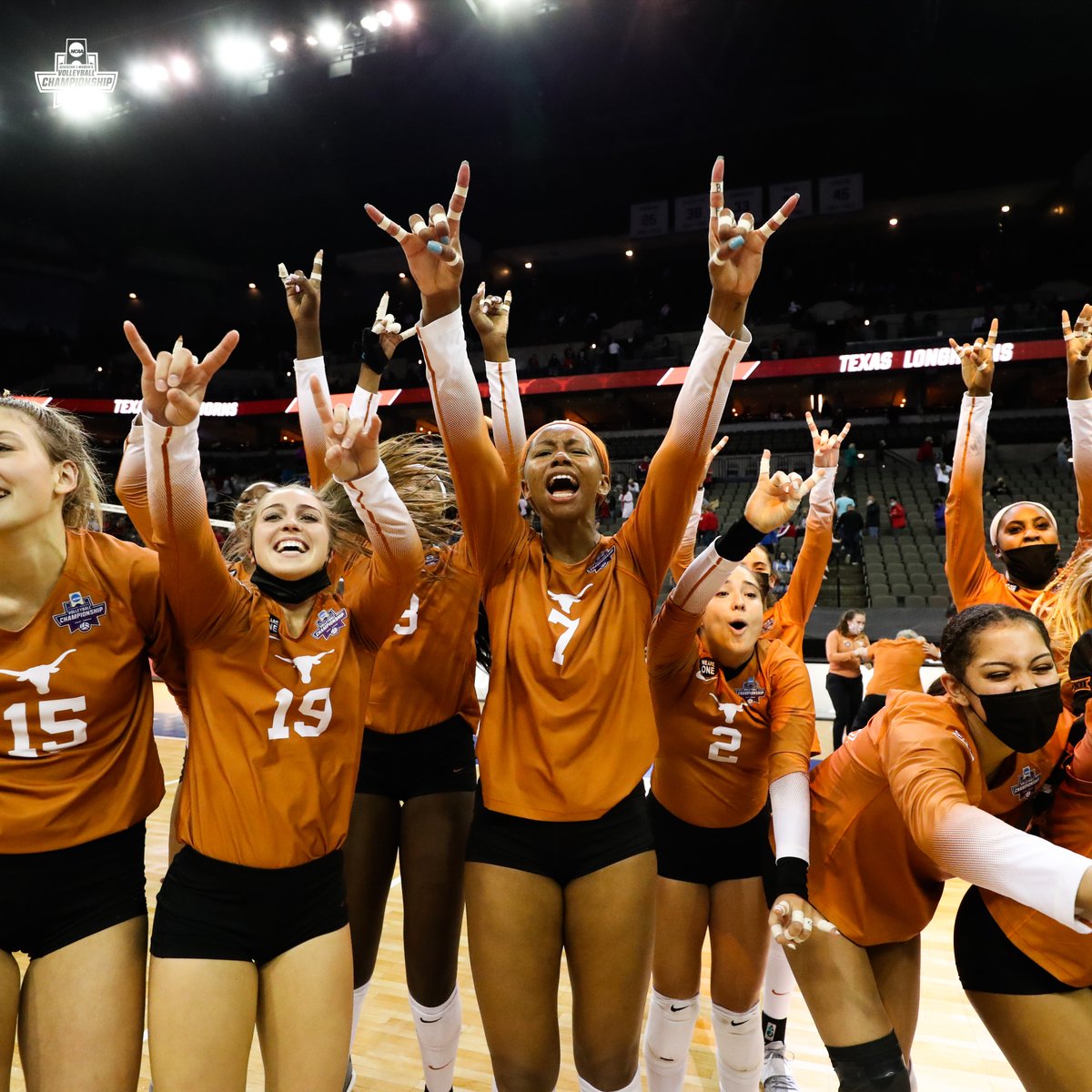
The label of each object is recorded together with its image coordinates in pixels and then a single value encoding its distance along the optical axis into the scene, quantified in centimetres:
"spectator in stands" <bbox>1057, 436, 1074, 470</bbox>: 1600
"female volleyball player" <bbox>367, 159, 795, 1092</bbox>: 190
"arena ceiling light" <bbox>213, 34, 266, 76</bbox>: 1459
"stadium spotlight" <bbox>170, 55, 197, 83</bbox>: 1492
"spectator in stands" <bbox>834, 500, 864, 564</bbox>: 1337
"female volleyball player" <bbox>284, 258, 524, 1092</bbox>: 245
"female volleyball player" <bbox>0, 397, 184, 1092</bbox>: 166
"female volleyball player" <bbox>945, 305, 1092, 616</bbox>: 320
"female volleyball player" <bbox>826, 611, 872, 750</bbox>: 728
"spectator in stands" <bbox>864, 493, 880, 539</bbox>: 1469
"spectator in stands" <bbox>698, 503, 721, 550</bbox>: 1305
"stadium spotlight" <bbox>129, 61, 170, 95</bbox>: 1496
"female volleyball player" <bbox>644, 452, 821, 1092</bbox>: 250
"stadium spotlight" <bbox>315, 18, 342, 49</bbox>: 1454
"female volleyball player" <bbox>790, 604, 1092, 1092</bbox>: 169
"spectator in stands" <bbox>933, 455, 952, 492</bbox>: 1570
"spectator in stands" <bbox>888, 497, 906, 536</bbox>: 1486
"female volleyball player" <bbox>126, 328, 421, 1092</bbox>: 166
